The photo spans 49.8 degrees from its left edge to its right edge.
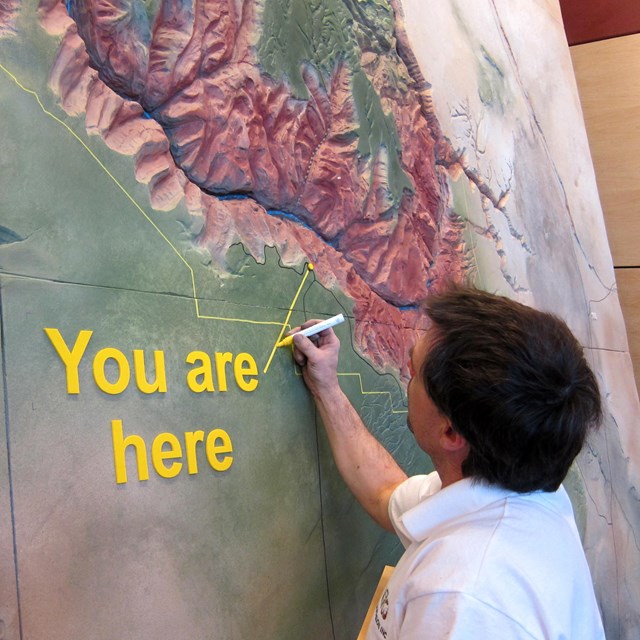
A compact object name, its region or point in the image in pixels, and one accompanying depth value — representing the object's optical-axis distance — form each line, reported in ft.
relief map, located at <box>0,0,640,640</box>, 2.84
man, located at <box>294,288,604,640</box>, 2.87
